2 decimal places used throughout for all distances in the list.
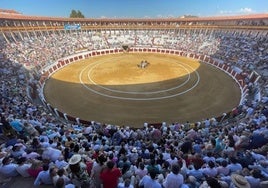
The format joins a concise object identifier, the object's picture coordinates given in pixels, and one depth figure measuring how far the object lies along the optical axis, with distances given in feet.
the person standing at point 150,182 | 15.09
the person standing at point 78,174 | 15.30
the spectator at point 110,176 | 14.22
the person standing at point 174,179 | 14.58
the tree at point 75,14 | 184.91
